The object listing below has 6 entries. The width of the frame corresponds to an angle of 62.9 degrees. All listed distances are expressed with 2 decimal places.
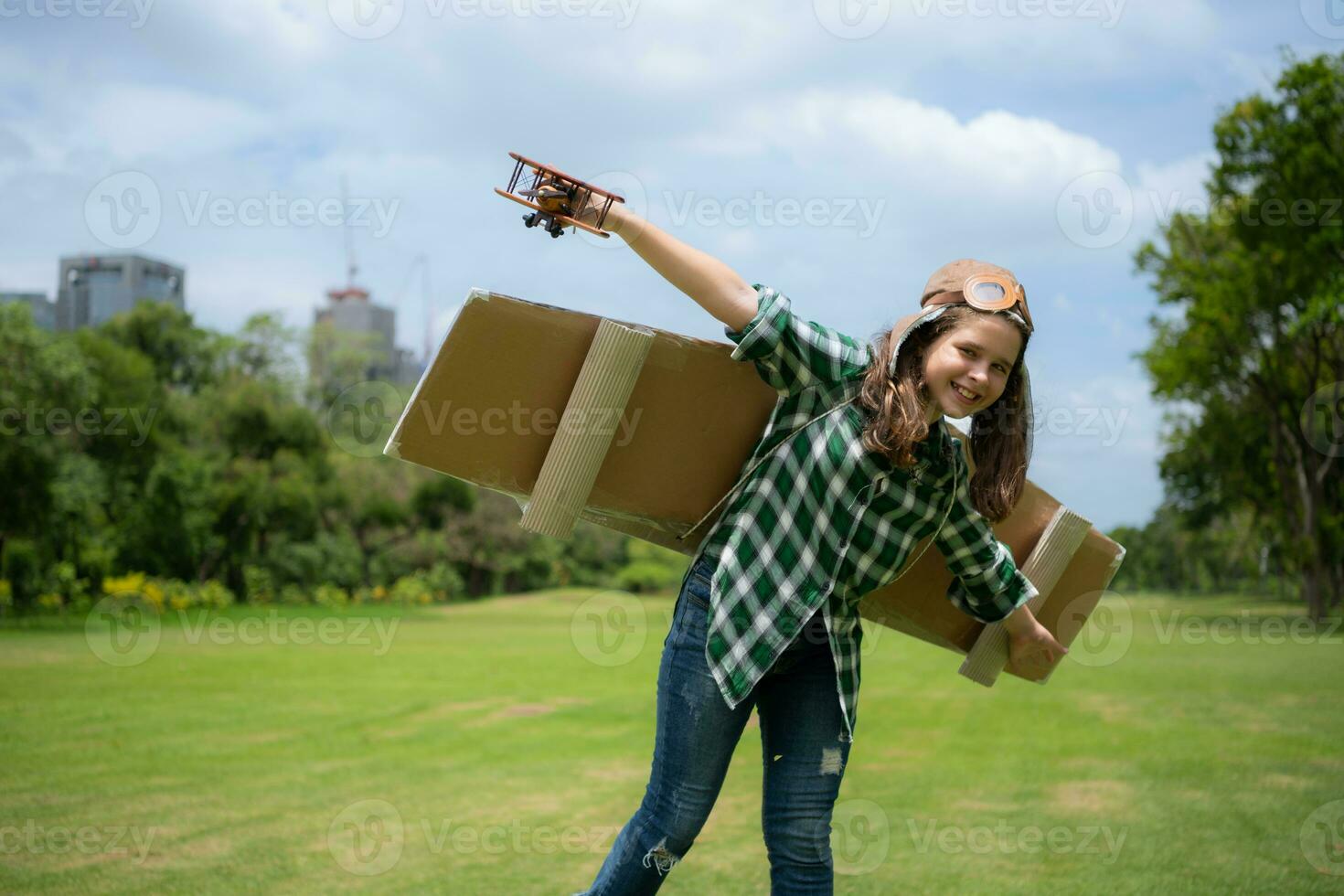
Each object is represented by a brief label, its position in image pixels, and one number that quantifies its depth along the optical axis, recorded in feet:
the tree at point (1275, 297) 71.46
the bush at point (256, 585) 106.52
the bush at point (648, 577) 140.36
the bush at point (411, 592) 117.29
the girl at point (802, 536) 8.17
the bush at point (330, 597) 107.45
